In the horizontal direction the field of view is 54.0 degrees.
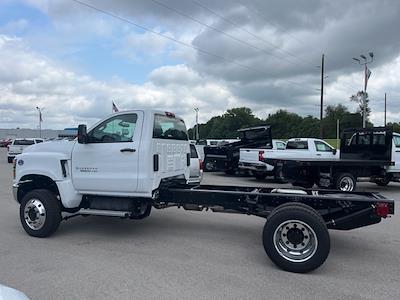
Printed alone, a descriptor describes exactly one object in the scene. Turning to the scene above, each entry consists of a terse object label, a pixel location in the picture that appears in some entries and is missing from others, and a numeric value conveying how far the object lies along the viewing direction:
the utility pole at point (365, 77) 34.85
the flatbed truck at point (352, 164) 12.72
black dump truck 16.91
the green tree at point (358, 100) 113.99
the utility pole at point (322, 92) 38.22
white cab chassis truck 6.07
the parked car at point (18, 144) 27.05
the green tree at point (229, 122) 139.25
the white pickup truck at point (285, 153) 16.06
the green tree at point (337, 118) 113.19
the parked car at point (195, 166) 11.69
